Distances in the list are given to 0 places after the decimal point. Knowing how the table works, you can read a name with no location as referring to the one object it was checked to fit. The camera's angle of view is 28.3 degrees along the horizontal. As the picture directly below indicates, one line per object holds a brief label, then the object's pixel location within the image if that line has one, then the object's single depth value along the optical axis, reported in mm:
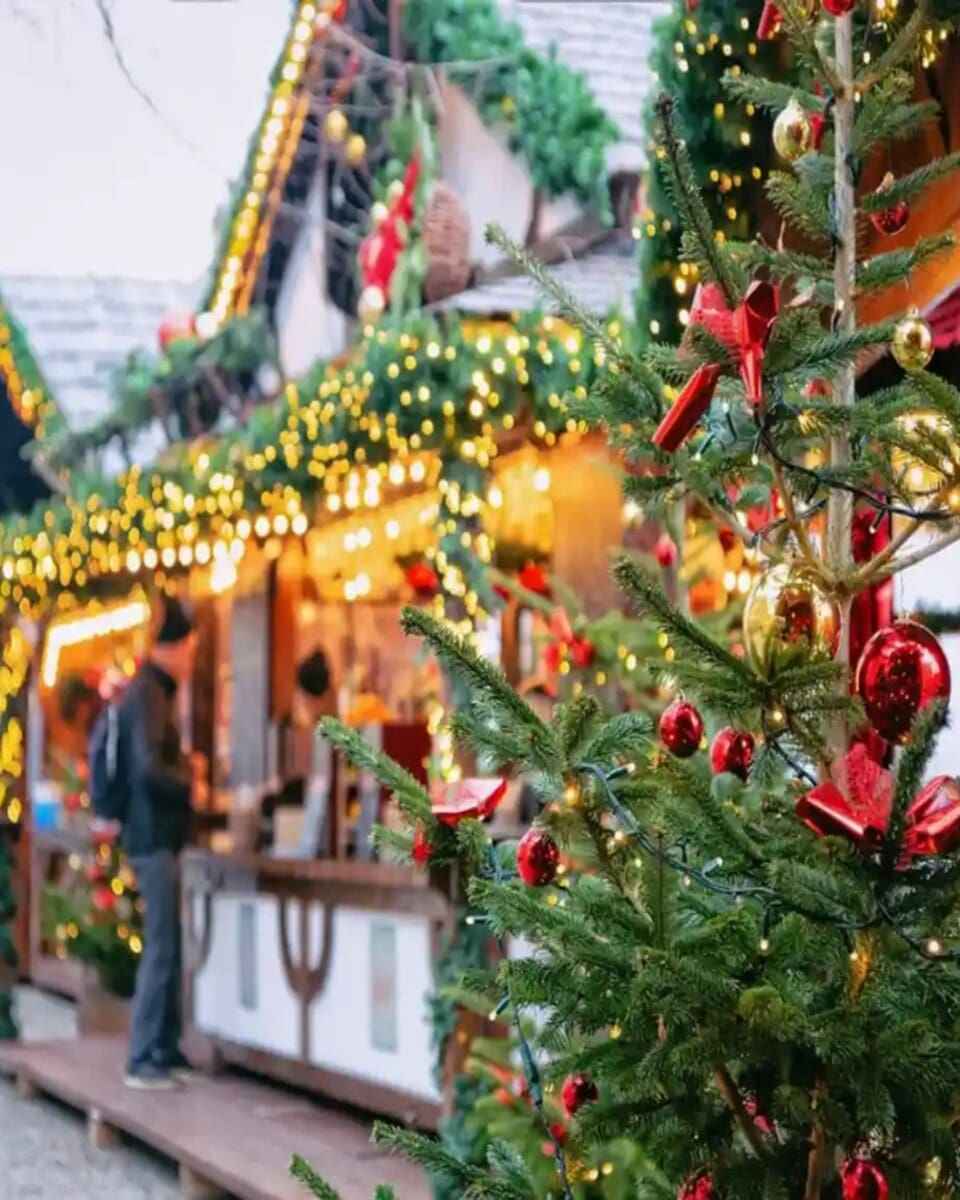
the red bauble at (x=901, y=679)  2506
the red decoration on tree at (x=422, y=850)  2873
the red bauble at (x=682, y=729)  2703
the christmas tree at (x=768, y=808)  2482
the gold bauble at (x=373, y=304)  8149
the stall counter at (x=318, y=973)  7238
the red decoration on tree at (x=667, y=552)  5102
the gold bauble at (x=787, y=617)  2637
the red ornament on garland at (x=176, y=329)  10663
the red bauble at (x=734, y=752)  2734
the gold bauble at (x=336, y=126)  9117
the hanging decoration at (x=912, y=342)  2660
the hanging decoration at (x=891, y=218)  3105
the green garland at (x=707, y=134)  4719
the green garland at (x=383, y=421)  6676
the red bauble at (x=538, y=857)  2705
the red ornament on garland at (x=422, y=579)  7480
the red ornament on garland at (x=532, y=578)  6727
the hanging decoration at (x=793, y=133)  3014
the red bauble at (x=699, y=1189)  2623
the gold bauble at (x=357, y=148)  8906
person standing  8680
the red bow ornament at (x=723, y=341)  2531
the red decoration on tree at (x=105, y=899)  10188
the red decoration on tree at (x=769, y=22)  3354
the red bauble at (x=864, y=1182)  2479
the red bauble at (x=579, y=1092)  2838
